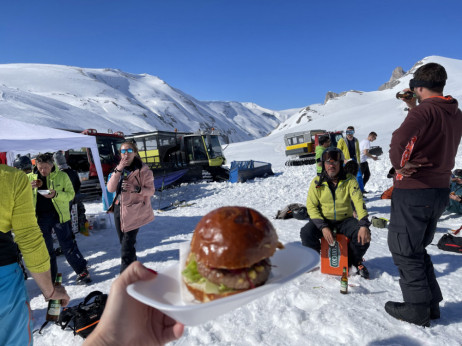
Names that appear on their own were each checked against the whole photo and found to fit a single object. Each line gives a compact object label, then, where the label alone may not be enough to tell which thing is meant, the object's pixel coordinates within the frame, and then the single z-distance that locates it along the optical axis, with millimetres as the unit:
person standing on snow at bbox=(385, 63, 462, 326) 2445
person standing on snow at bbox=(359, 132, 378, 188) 8441
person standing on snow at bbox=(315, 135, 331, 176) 6891
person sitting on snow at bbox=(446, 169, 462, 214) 5930
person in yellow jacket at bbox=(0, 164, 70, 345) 1748
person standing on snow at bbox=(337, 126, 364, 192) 7712
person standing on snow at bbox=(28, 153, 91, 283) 4215
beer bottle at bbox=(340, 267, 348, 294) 3215
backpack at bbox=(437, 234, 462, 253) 4359
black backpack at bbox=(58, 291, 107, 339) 2949
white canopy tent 5988
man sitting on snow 3701
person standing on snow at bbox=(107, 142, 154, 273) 3930
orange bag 3646
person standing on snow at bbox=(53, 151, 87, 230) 5234
